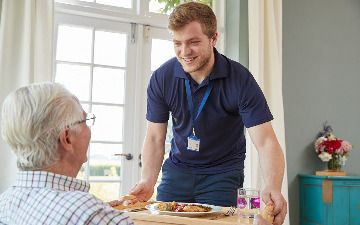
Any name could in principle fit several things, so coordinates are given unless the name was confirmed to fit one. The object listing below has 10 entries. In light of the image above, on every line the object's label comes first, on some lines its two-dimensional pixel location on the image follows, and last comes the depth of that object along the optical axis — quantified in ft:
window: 11.27
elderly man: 2.95
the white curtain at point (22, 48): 9.36
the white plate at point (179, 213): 4.49
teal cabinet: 11.98
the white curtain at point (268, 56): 12.16
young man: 6.10
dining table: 4.31
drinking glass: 4.88
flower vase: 13.00
